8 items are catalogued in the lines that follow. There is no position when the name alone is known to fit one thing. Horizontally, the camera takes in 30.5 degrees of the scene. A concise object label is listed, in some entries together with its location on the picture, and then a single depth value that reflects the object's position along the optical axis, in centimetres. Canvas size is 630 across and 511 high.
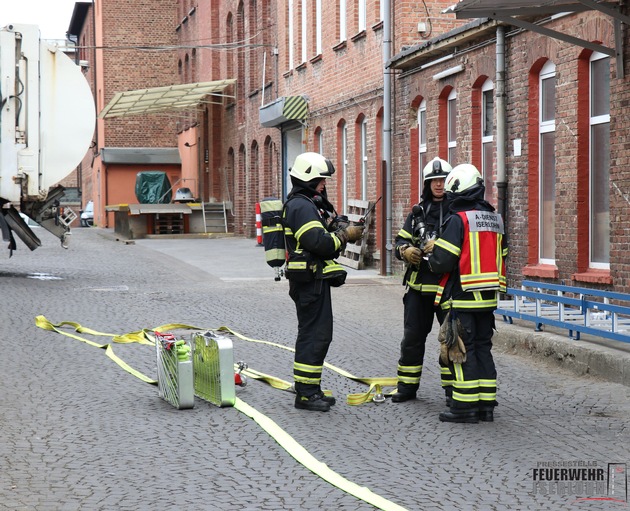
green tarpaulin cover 4597
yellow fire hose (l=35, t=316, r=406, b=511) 610
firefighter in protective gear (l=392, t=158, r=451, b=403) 859
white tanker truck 1956
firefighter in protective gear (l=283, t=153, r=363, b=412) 845
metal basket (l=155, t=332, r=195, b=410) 827
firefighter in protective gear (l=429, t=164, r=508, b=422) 805
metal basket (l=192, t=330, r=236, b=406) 823
